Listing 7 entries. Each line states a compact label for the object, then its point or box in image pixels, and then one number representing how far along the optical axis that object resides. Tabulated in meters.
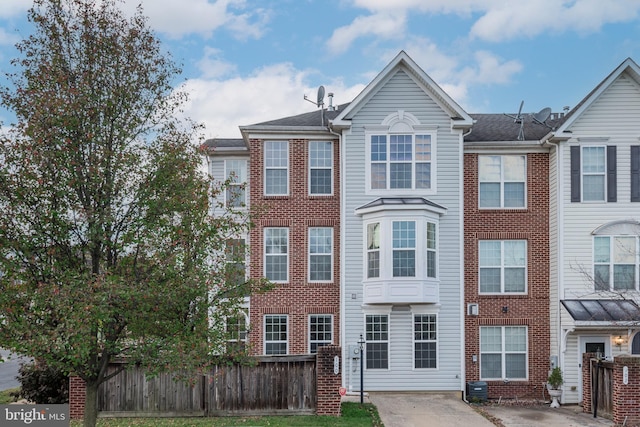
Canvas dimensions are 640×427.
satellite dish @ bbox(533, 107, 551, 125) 25.33
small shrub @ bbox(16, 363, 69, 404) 19.61
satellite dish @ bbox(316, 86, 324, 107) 25.56
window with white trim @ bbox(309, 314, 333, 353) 23.39
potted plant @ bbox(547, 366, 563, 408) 21.92
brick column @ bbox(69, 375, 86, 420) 17.92
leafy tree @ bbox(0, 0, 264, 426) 11.65
